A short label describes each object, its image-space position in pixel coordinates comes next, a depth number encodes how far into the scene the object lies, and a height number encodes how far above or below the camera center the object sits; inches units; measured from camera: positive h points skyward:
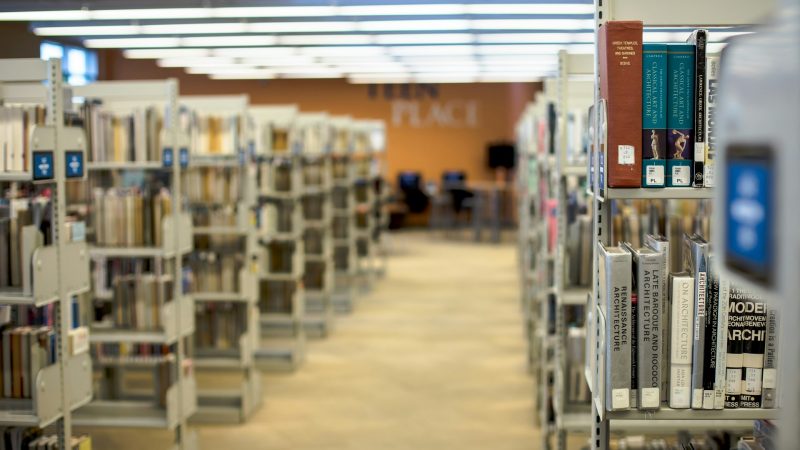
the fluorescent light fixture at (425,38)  381.4 +59.7
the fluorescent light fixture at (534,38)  372.8 +58.5
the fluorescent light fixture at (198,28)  347.6 +59.0
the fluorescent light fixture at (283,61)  474.6 +63.1
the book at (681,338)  83.4 -15.5
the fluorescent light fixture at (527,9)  297.4 +56.6
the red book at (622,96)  82.8 +7.3
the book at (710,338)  82.9 -15.5
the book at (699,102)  83.7 +6.8
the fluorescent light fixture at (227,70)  542.9 +66.1
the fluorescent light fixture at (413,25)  339.0 +58.3
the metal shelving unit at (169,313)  178.4 -28.4
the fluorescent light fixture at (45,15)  253.6 +53.6
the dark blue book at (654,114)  83.6 +5.7
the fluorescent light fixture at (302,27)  342.6 +58.3
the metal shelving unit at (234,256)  222.7 -21.5
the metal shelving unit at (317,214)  332.2 -15.0
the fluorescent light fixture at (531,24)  332.2 +57.3
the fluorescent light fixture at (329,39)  381.1 +59.5
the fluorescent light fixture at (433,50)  425.4 +61.1
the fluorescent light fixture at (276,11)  305.6 +57.4
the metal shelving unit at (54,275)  135.9 -15.8
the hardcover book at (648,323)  82.8 -14.0
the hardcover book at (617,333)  83.0 -15.0
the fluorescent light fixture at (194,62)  491.5 +64.6
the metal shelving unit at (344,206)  380.8 -13.6
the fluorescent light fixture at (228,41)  387.5 +60.1
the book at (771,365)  82.7 -18.0
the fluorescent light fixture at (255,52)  431.5 +61.4
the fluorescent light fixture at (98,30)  348.8 +59.0
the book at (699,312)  83.0 -13.0
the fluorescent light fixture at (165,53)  444.5 +62.8
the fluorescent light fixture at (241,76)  601.9 +68.4
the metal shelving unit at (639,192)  84.8 -1.8
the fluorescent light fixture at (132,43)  397.1 +60.7
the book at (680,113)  83.8 +5.8
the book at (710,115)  83.9 +5.6
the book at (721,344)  82.4 -16.0
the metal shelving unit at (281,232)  274.5 -18.2
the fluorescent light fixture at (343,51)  429.4 +61.0
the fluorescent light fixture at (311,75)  599.5 +68.8
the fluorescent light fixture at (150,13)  309.1 +57.5
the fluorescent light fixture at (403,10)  303.7 +57.3
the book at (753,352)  82.7 -16.8
